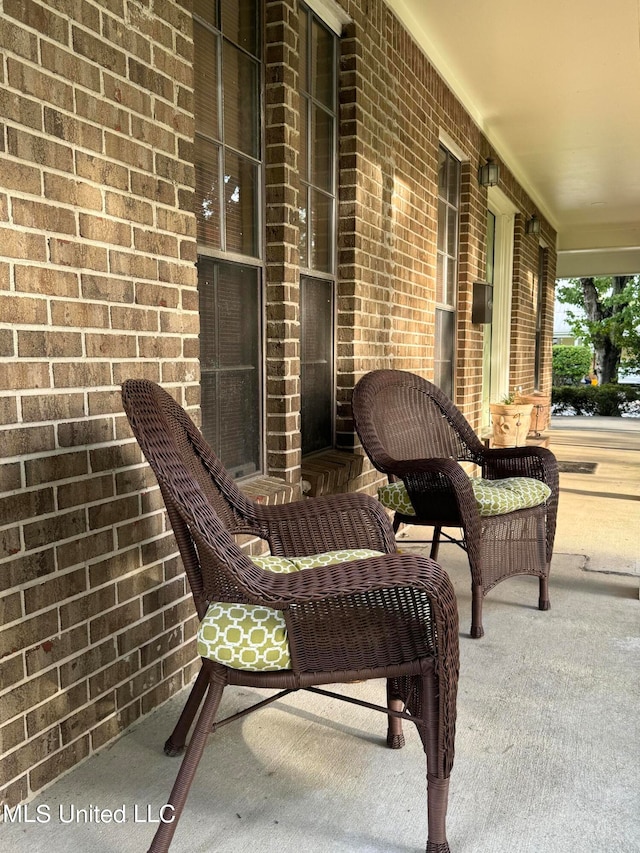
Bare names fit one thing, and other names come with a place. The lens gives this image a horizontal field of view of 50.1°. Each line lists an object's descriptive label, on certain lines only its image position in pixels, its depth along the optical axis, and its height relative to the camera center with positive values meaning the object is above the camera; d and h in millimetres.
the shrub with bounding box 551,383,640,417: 14578 -1002
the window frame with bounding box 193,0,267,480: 2381 +484
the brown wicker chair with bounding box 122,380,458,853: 1347 -543
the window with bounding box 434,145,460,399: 4930 +621
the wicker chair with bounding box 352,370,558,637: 2543 -488
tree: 18188 +783
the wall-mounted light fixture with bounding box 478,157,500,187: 5328 +1388
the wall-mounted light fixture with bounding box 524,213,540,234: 7784 +1431
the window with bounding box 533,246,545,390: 9477 +229
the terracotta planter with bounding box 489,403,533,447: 6020 -617
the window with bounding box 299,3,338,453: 2990 +586
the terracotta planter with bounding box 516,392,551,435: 7414 -782
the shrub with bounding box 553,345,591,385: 21812 -298
